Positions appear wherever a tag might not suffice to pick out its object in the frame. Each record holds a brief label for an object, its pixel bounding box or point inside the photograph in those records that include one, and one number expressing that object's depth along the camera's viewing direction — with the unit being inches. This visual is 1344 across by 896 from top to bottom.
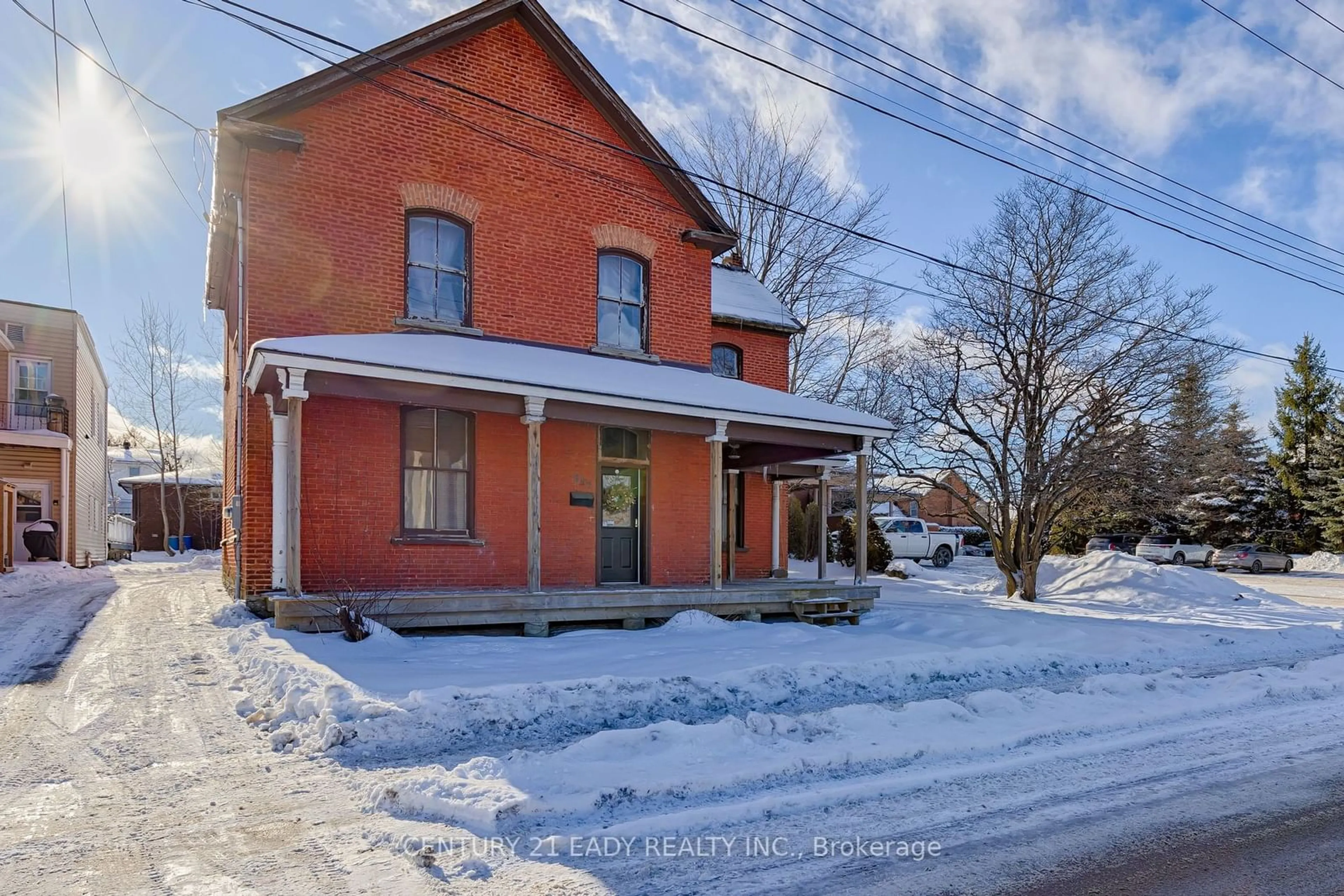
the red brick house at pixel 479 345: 422.3
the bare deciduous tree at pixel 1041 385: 645.9
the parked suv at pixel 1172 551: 1437.0
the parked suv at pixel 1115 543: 1519.4
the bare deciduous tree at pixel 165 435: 1366.9
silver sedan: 1339.8
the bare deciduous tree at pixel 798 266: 1064.2
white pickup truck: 1236.5
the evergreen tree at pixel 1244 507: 1571.1
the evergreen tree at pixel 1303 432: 1550.2
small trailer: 1339.8
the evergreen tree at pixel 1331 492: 1435.8
